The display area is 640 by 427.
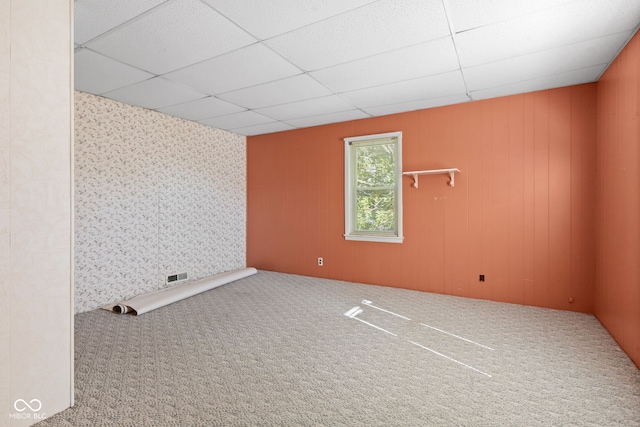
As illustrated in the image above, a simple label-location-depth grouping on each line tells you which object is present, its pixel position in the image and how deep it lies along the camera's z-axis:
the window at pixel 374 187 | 4.35
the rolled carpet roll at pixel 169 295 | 3.40
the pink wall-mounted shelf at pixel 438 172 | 3.82
